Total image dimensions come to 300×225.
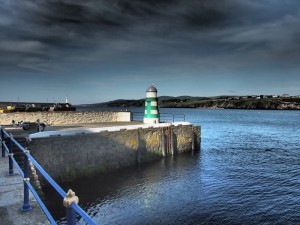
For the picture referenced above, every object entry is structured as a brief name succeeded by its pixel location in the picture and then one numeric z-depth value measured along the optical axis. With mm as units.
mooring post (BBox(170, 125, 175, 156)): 23266
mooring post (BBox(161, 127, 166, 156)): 22531
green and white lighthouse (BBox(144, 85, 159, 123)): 24297
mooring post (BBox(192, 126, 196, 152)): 25750
